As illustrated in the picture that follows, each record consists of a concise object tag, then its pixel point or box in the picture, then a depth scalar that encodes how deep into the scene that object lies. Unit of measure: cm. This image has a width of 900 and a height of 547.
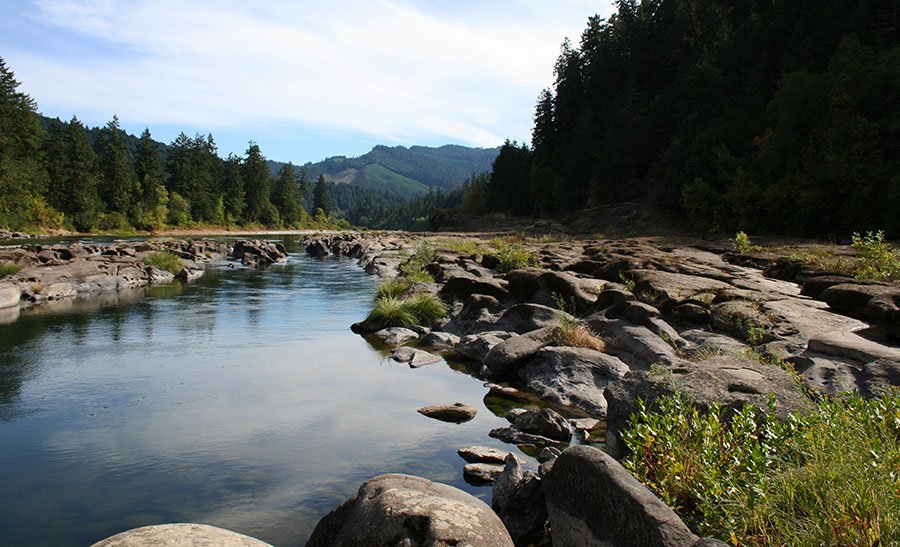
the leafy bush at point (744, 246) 2720
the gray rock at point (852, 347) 927
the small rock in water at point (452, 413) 959
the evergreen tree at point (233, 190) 12162
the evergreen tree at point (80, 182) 8050
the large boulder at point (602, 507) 420
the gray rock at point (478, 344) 1348
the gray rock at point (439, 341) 1494
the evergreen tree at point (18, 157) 6669
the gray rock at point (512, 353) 1202
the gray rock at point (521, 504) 582
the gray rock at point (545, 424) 868
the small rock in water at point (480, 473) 718
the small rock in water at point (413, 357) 1330
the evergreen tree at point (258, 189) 12744
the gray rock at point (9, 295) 1956
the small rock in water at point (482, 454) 776
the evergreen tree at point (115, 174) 9144
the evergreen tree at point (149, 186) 9331
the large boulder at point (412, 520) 451
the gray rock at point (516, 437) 851
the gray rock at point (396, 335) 1559
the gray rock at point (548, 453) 758
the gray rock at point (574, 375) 1039
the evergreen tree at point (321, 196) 16400
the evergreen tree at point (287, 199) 14150
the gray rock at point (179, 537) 429
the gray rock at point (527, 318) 1454
